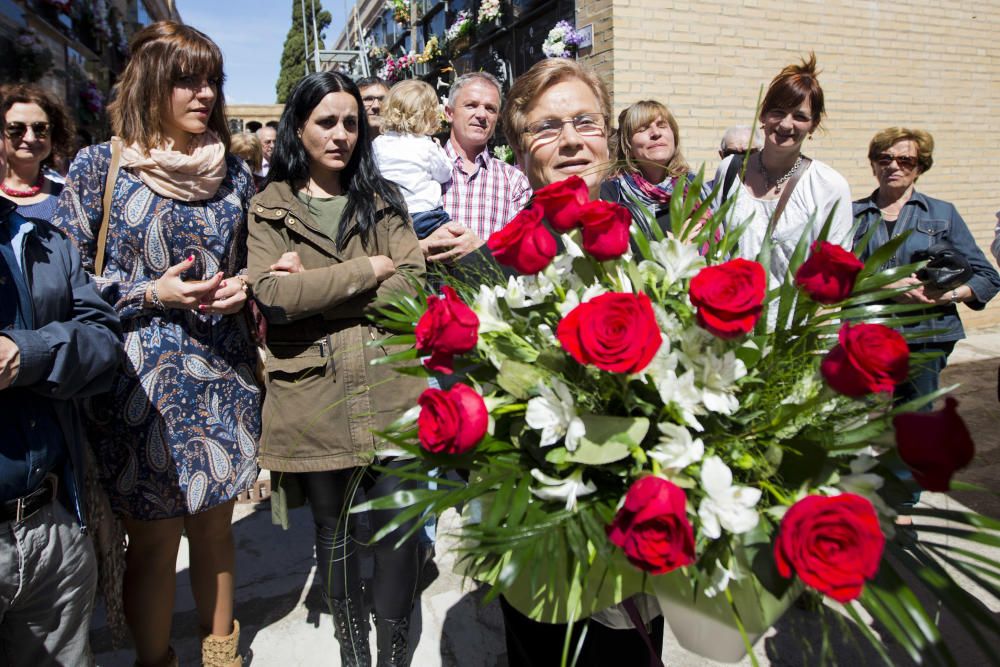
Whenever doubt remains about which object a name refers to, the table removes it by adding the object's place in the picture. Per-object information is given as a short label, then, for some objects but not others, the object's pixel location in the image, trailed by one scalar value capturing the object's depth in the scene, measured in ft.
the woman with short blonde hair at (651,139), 11.75
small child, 9.71
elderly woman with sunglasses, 11.19
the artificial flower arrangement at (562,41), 21.49
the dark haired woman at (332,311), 7.27
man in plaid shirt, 10.48
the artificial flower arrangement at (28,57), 29.82
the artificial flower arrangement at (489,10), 27.91
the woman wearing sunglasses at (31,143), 11.80
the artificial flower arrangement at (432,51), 35.83
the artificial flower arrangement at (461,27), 31.22
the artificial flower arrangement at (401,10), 42.21
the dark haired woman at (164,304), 6.86
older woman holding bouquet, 5.77
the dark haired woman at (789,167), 9.35
